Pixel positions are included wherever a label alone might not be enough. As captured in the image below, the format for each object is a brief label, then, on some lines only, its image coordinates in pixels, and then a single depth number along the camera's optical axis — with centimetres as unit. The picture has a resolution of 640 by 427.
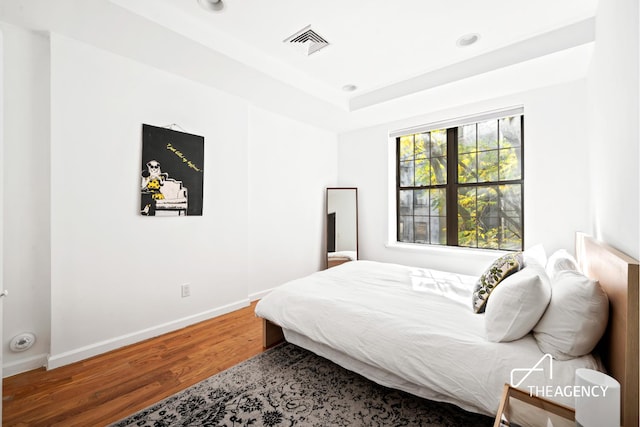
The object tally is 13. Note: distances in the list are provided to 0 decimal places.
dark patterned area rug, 158
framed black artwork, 255
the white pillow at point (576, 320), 124
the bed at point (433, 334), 117
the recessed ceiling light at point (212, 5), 203
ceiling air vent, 237
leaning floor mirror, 434
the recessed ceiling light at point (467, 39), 240
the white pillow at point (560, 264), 174
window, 335
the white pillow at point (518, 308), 138
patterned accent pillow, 178
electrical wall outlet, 282
